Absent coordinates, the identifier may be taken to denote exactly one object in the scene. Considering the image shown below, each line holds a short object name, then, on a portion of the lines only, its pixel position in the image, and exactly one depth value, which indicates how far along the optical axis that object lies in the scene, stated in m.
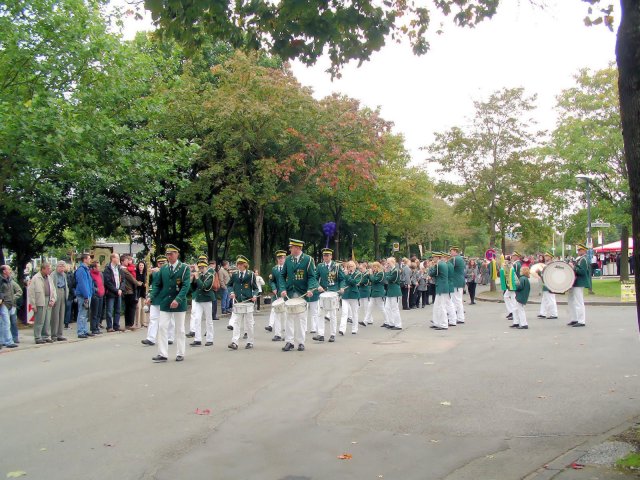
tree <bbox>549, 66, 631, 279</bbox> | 34.56
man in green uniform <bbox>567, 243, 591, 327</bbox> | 16.56
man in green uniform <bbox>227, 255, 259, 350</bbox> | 15.34
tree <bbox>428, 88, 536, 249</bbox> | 33.00
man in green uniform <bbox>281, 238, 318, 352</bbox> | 13.85
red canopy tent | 54.03
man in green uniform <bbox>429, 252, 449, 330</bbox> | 17.23
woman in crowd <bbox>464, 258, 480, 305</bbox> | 28.12
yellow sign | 23.44
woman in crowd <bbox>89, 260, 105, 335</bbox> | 17.58
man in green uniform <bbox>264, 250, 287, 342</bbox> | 13.99
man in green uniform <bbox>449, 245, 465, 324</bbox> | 18.75
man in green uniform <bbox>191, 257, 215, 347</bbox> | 14.64
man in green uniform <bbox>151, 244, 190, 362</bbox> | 12.03
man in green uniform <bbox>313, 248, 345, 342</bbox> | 15.18
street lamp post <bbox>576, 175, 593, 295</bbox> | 29.51
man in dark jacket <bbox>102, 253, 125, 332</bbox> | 18.09
